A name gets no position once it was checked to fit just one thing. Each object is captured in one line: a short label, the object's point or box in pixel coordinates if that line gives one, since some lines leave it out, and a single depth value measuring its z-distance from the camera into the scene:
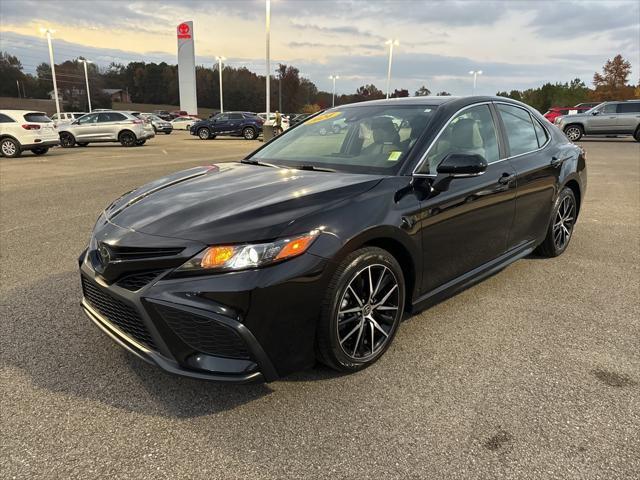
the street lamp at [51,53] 42.66
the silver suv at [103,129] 21.59
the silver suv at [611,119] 22.11
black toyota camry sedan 2.25
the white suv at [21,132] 15.98
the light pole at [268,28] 30.95
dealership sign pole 64.88
